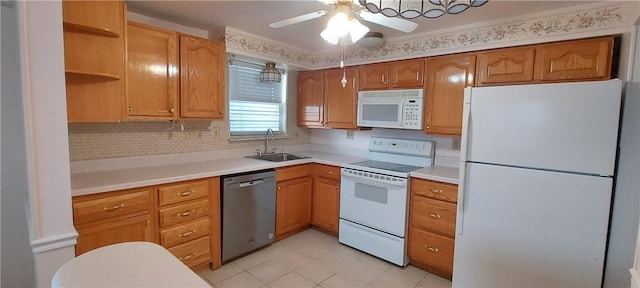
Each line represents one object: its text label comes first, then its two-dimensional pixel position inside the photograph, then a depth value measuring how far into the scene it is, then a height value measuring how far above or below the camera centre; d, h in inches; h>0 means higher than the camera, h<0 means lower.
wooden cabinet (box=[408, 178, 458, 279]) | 97.0 -33.3
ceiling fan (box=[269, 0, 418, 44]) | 63.1 +23.3
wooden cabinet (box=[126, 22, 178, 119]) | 86.7 +14.7
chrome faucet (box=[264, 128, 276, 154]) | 141.1 -9.4
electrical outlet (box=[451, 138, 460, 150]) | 113.7 -5.9
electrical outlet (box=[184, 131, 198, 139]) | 113.2 -4.9
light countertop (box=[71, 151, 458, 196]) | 77.7 -16.3
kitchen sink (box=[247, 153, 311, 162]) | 131.8 -15.3
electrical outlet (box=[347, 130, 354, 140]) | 148.7 -4.4
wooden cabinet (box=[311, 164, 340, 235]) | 127.6 -32.0
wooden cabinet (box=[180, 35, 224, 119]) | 98.4 +15.1
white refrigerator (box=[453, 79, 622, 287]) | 64.8 -12.6
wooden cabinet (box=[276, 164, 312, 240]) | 122.5 -32.5
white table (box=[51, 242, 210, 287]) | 37.0 -20.0
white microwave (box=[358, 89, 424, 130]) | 112.6 +7.3
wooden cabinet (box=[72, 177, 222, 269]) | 75.3 -28.1
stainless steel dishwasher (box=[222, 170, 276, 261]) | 102.8 -32.6
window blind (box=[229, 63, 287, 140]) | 129.9 +8.7
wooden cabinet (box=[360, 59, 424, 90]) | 112.3 +20.8
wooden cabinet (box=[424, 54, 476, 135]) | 101.3 +13.6
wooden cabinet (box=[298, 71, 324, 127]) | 144.4 +13.2
